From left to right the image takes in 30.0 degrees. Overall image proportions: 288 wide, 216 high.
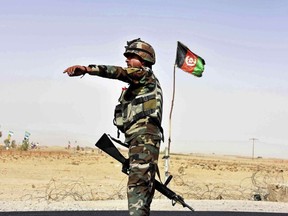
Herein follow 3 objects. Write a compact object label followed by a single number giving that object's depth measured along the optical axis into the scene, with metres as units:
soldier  4.61
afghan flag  14.14
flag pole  11.71
